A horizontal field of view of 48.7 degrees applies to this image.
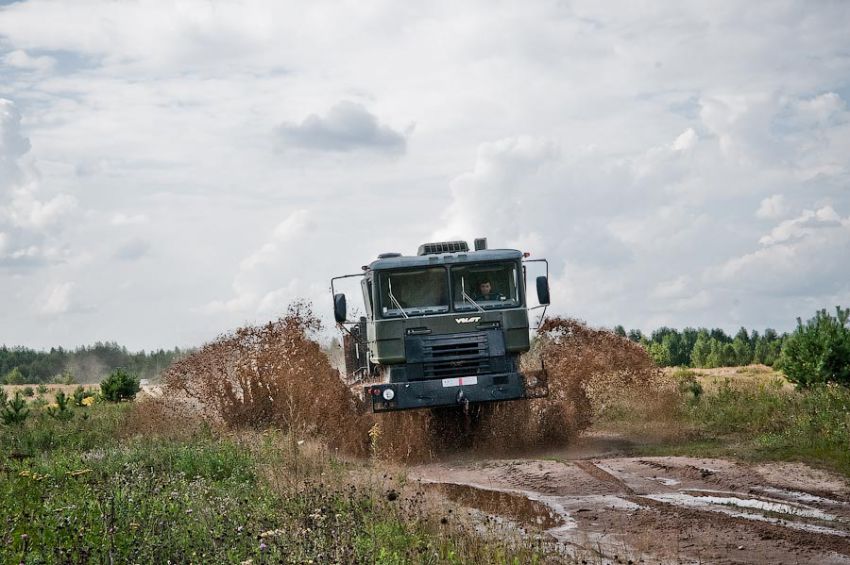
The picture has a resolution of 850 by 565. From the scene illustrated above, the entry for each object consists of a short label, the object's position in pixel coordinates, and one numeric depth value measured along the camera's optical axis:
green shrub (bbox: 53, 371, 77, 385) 74.19
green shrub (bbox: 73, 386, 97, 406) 33.66
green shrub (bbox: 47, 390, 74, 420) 23.62
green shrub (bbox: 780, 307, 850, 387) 25.48
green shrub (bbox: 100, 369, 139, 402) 34.19
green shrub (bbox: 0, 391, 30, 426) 21.77
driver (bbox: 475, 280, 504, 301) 17.23
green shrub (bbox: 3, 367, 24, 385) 82.00
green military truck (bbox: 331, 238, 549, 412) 16.88
